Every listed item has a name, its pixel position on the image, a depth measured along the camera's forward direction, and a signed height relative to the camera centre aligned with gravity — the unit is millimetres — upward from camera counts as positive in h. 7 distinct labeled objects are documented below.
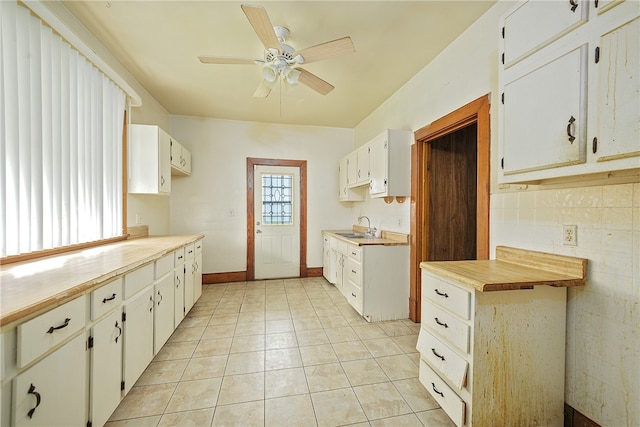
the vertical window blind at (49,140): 1476 +486
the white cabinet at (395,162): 2889 +565
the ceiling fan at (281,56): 1657 +1232
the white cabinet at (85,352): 882 -675
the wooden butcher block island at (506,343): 1290 -703
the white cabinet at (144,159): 2764 +554
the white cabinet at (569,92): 979 +549
